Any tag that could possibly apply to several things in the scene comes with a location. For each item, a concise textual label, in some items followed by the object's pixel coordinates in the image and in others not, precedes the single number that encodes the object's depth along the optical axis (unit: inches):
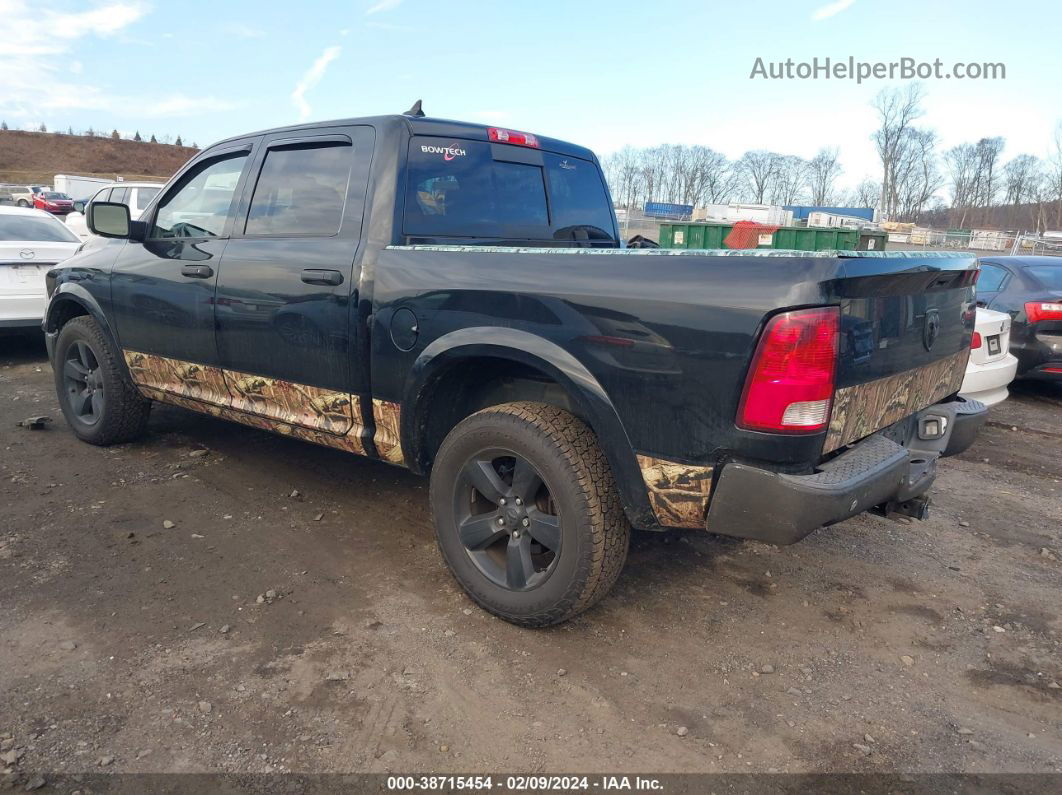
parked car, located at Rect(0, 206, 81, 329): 290.7
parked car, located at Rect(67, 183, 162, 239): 484.7
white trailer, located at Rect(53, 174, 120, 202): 1528.1
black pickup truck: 91.6
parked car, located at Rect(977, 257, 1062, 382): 277.0
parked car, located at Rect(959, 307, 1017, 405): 221.9
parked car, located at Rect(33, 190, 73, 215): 1370.9
